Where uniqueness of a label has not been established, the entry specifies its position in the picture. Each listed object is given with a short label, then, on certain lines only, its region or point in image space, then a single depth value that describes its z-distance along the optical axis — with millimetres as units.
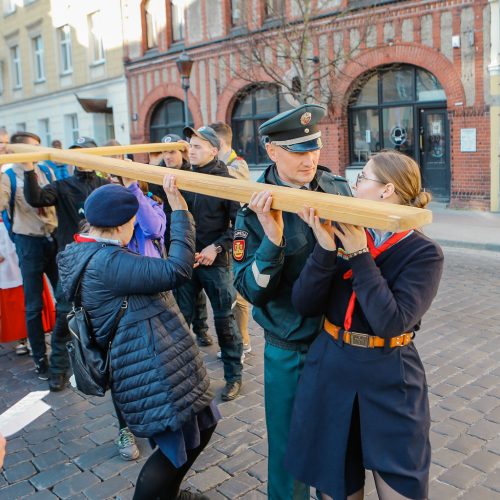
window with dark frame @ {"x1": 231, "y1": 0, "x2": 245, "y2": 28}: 18000
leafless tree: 14680
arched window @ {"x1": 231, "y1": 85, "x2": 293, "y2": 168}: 18312
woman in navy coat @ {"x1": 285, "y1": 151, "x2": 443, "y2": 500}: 2084
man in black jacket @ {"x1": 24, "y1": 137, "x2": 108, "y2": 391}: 4730
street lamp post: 14635
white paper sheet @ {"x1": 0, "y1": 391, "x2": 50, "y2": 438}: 2174
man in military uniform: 2506
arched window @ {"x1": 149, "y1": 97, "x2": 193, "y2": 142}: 21312
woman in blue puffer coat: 2691
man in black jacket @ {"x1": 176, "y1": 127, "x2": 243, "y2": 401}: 4496
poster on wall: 13633
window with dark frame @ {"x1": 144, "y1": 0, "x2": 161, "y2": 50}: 21406
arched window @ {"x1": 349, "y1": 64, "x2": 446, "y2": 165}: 14766
